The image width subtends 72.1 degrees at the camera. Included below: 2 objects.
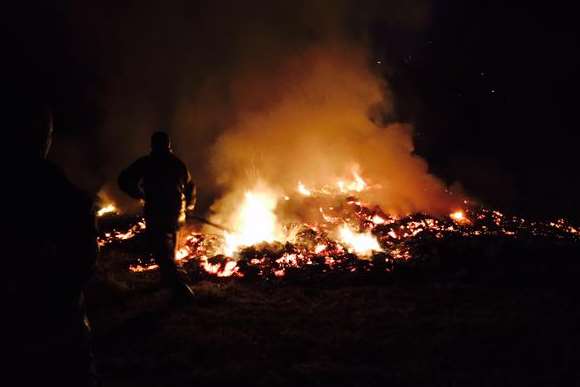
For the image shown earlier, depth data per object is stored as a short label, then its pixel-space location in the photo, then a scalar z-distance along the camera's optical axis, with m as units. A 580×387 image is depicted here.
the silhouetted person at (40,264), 1.83
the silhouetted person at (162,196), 6.16
